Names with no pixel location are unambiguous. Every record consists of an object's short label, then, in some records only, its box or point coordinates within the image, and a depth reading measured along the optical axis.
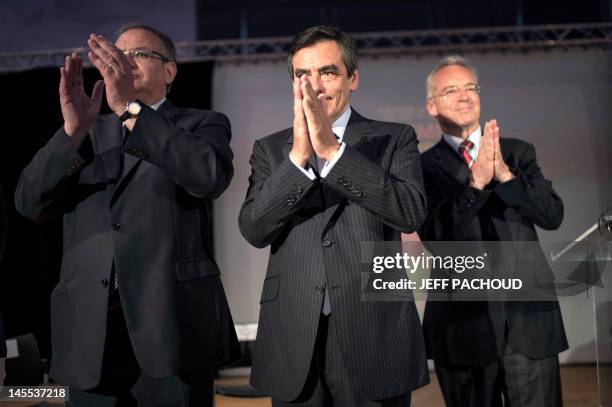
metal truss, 6.05
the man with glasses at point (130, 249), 1.99
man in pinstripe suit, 1.85
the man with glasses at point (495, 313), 2.53
